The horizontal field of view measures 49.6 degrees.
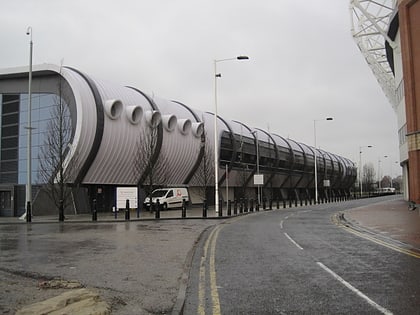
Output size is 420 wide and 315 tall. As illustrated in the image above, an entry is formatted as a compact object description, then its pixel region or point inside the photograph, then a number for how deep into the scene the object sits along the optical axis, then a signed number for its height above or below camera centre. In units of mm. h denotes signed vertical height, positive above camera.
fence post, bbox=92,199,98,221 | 28156 -1051
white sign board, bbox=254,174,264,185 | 45250 +1568
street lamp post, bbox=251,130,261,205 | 70750 +9593
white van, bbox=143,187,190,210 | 41812 -80
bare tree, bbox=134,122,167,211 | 42750 +3832
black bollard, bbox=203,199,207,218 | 29662 -881
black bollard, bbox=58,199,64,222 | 28719 -840
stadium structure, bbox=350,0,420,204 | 30281 +9058
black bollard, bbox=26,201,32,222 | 27781 -846
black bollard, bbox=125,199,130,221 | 28033 -943
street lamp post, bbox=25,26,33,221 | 27781 +1994
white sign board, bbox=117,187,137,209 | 30766 +53
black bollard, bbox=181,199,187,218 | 29595 -990
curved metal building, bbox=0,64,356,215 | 39125 +6116
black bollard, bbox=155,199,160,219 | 28725 -1064
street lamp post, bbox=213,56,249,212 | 30327 +7523
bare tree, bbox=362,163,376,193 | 123538 +4561
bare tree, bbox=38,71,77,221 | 30812 +3086
